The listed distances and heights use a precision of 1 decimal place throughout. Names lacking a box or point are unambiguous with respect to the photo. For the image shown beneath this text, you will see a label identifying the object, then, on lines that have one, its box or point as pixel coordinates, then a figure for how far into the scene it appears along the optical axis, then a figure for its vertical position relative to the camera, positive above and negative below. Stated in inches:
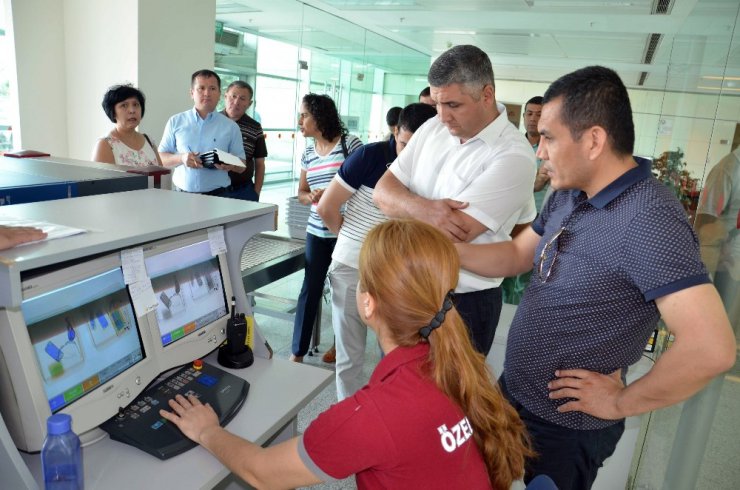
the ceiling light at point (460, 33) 312.9 +62.4
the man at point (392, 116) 140.9 +4.0
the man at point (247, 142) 143.5 -6.5
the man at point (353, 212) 85.4 -13.8
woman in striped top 114.3 -12.6
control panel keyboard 45.8 -28.3
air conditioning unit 199.8 +31.2
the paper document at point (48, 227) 41.3 -10.1
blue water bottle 35.9 -24.8
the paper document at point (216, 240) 63.1 -14.9
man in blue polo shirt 39.8 -12.3
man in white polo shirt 61.4 -4.4
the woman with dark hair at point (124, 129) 114.6 -4.5
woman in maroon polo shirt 36.4 -19.7
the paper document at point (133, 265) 50.3 -15.0
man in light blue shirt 130.4 -5.4
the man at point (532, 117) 160.3 +7.9
